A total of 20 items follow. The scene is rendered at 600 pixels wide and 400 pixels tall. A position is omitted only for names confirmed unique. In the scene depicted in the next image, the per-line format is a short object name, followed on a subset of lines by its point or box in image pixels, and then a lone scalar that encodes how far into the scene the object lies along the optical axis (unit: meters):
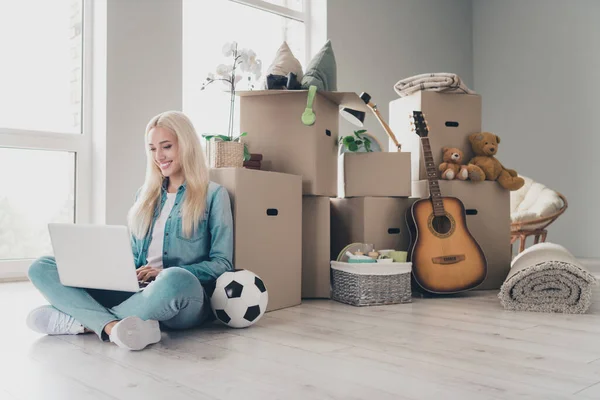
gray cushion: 2.42
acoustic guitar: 2.48
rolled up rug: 2.09
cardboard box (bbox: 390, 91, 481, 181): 2.87
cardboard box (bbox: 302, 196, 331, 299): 2.45
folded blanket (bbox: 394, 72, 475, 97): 2.85
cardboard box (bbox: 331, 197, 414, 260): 2.56
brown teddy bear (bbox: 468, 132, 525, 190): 2.80
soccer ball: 1.76
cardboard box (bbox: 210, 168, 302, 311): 2.03
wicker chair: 3.69
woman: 1.60
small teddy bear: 2.78
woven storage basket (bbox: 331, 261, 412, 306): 2.26
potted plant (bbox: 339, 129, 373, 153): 2.60
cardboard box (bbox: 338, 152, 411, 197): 2.59
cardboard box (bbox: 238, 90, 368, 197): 2.38
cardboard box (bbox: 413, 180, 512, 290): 2.79
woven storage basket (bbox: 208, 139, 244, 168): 2.11
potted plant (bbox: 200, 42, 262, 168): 2.11
